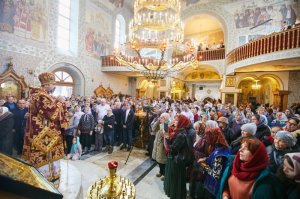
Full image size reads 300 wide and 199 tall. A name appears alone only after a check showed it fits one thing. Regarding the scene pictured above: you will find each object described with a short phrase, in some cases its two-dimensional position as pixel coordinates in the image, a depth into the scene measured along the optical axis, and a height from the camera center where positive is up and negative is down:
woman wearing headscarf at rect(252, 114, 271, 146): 3.60 -0.65
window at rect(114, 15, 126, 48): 18.09 +6.24
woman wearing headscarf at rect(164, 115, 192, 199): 3.25 -1.14
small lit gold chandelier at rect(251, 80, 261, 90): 13.66 +0.72
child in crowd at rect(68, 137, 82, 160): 5.07 -1.68
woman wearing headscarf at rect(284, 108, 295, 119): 6.93 -0.63
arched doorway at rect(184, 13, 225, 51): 20.05 +7.29
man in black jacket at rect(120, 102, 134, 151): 6.56 -1.20
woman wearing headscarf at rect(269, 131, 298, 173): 2.35 -0.64
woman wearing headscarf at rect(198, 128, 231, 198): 2.61 -0.93
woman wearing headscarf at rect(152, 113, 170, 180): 4.18 -1.23
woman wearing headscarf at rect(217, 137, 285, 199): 1.72 -0.80
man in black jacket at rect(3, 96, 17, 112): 5.41 -0.47
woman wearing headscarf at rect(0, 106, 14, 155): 4.12 -0.93
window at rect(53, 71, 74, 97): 13.36 +0.44
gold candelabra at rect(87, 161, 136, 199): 1.13 -0.62
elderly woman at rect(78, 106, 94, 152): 5.74 -1.01
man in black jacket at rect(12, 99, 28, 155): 5.25 -1.00
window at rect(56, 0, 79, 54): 12.92 +4.54
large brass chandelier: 6.32 +2.15
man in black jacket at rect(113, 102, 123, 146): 6.96 -1.11
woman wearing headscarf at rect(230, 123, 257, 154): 3.10 -0.61
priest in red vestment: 2.83 -0.63
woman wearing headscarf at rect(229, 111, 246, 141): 4.33 -0.75
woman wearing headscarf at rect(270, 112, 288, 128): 5.56 -0.72
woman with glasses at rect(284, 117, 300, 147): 3.84 -0.58
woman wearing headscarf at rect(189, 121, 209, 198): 3.09 -1.32
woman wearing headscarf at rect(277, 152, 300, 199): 1.62 -0.71
